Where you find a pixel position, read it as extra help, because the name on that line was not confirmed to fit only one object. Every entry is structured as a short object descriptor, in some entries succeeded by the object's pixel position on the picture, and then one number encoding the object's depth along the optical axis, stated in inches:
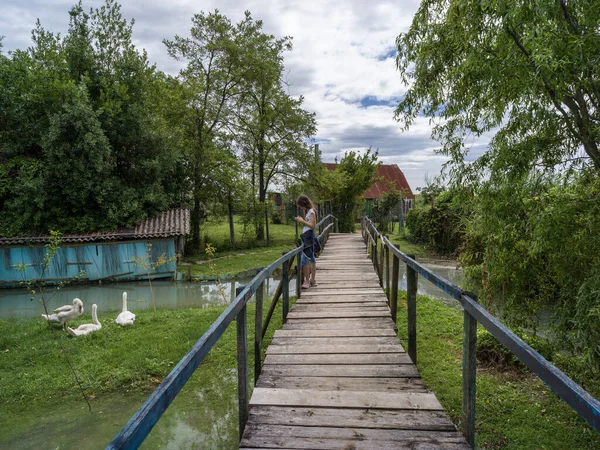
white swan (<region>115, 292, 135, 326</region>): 332.5
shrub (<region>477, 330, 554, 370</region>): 233.5
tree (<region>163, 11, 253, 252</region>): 794.8
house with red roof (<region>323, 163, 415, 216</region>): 1393.5
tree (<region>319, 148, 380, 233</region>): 932.0
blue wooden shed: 570.9
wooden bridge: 63.5
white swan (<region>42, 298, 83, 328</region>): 327.6
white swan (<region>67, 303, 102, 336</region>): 306.5
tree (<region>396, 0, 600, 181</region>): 129.3
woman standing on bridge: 246.7
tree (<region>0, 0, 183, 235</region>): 580.1
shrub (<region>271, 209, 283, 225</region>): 1349.0
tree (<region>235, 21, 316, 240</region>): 899.4
